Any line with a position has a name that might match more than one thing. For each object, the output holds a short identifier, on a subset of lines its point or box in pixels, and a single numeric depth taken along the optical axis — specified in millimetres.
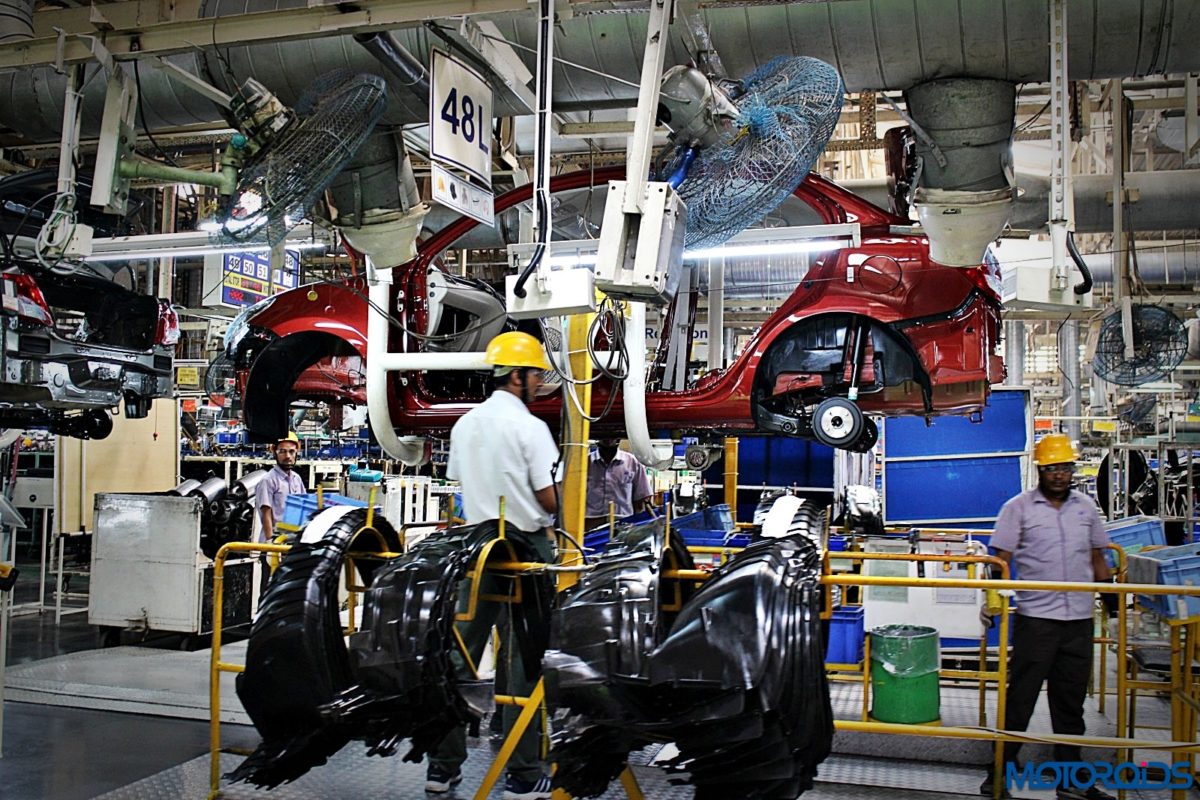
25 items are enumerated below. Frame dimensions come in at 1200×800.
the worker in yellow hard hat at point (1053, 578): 4098
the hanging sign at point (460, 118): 4188
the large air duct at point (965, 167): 4859
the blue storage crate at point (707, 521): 6875
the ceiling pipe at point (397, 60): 4622
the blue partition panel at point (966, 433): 7754
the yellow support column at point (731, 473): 9398
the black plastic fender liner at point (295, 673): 3195
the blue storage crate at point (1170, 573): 4449
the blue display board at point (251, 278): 8508
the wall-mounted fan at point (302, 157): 4285
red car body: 5379
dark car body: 6441
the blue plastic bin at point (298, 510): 6273
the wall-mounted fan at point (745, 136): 4168
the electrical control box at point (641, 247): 3865
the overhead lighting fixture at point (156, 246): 6906
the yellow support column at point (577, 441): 5391
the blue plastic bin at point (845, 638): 5441
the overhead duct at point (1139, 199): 8422
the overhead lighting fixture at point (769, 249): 5511
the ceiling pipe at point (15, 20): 5742
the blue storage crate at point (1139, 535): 7070
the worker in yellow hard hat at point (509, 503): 3689
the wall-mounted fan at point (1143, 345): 8258
